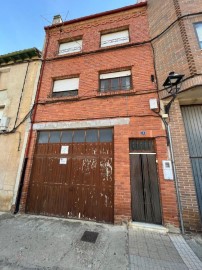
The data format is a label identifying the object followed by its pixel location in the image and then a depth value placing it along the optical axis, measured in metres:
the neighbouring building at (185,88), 4.37
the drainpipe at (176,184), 4.12
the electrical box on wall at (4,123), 6.60
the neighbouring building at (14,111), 5.92
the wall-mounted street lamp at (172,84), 4.36
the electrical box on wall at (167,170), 4.57
